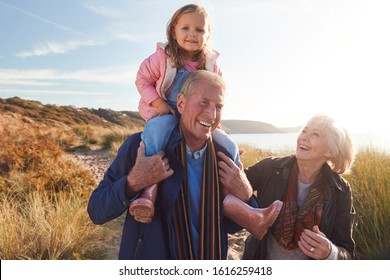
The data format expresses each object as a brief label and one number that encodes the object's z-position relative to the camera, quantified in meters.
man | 1.98
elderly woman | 2.69
